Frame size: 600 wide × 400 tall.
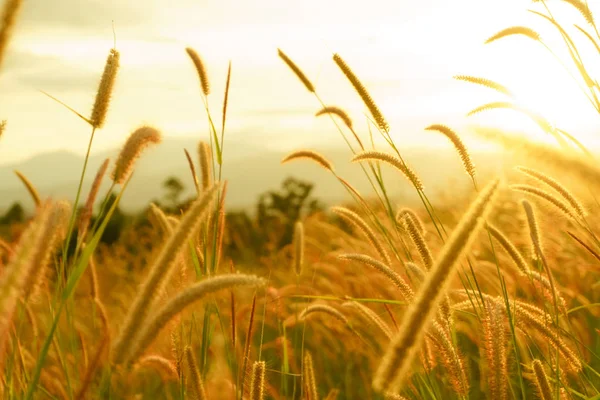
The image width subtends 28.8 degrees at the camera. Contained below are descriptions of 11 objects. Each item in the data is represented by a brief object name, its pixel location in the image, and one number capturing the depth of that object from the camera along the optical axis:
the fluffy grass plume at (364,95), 1.17
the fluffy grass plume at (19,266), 0.72
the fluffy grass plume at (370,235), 1.11
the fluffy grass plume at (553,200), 1.07
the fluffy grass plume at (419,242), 0.99
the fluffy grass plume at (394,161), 1.09
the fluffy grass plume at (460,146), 1.10
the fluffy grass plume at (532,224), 1.05
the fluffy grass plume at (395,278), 0.98
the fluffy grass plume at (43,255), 0.83
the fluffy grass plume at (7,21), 0.88
